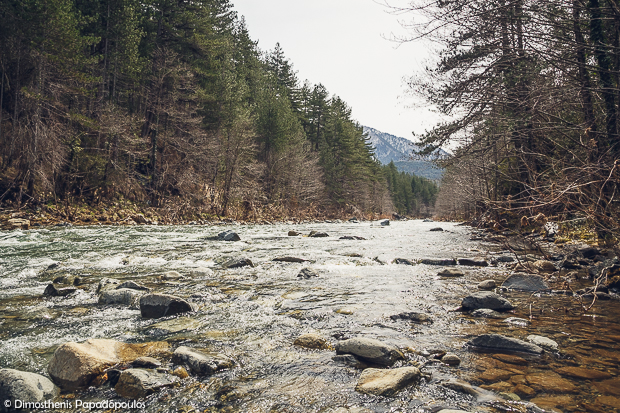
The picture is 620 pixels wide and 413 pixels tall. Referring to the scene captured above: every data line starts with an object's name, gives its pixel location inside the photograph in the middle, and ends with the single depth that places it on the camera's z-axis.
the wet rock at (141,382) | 2.58
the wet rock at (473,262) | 8.40
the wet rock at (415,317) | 4.27
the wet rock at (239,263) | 7.76
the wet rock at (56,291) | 5.07
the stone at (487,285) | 5.91
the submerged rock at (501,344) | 3.31
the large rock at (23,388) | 2.38
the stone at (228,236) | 12.51
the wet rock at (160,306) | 4.36
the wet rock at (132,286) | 5.29
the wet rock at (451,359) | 3.06
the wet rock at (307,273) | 6.84
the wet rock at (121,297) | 4.78
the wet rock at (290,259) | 8.61
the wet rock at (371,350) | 3.11
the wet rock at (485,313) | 4.43
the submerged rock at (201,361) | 2.92
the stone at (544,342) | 3.35
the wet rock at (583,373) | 2.79
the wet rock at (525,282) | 5.80
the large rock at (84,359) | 2.71
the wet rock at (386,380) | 2.59
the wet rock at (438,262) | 8.61
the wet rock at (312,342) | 3.50
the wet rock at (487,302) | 4.72
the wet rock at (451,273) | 6.99
